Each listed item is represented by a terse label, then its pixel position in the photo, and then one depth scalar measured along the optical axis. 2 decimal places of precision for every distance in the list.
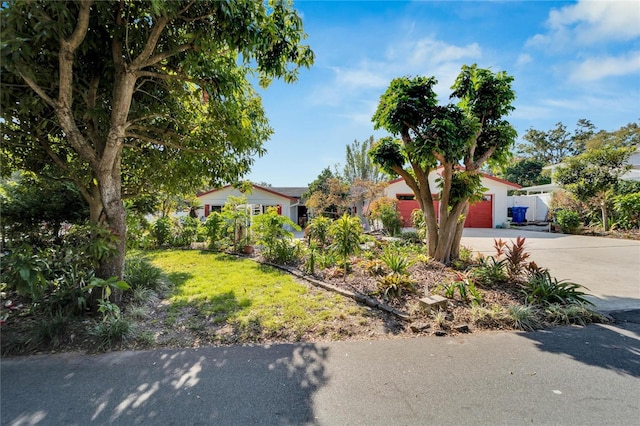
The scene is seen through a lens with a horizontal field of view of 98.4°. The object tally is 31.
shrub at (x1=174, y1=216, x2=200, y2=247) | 11.36
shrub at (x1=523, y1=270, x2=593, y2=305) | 4.55
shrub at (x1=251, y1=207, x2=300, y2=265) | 7.95
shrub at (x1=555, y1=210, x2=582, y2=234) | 14.77
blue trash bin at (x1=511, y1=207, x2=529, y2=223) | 20.39
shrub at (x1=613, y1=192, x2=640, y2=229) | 12.90
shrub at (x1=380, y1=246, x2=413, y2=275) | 5.59
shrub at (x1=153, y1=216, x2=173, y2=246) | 11.06
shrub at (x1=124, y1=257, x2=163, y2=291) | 5.10
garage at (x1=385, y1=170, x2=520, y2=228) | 19.22
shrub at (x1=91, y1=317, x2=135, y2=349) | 3.36
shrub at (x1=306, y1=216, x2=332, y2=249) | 8.82
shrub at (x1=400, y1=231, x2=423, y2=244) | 10.33
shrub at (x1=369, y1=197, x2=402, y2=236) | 12.48
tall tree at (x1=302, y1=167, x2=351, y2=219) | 16.22
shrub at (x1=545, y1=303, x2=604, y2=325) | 4.09
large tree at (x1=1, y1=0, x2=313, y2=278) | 3.15
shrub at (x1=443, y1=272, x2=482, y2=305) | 4.61
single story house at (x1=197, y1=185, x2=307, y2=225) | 19.86
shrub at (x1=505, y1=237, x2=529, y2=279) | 5.50
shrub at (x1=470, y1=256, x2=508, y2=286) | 5.43
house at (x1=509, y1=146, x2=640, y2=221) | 21.07
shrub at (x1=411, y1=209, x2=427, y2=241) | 10.23
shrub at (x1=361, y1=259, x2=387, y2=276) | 6.00
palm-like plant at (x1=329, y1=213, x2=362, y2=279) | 5.98
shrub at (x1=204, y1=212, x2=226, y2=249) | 10.55
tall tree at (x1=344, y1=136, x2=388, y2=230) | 23.16
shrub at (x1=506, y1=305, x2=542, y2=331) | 3.95
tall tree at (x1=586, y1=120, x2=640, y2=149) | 29.34
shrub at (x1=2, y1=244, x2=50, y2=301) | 3.00
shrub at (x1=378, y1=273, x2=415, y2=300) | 4.88
